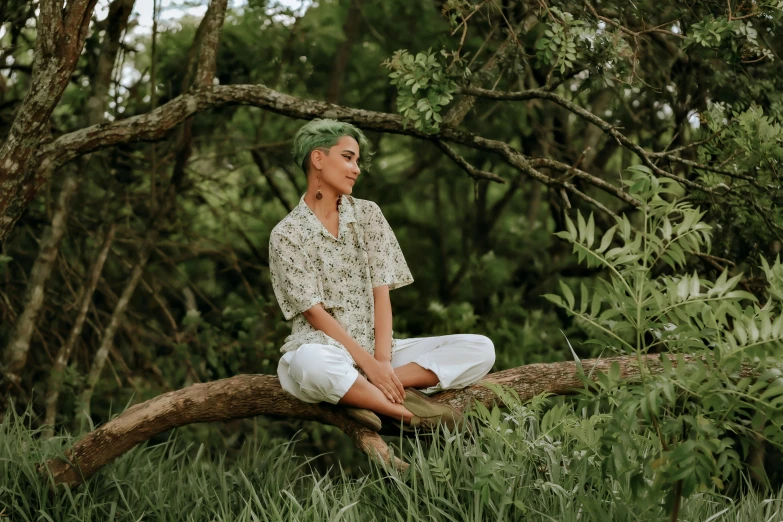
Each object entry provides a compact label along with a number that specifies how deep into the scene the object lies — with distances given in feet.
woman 11.89
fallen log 12.39
